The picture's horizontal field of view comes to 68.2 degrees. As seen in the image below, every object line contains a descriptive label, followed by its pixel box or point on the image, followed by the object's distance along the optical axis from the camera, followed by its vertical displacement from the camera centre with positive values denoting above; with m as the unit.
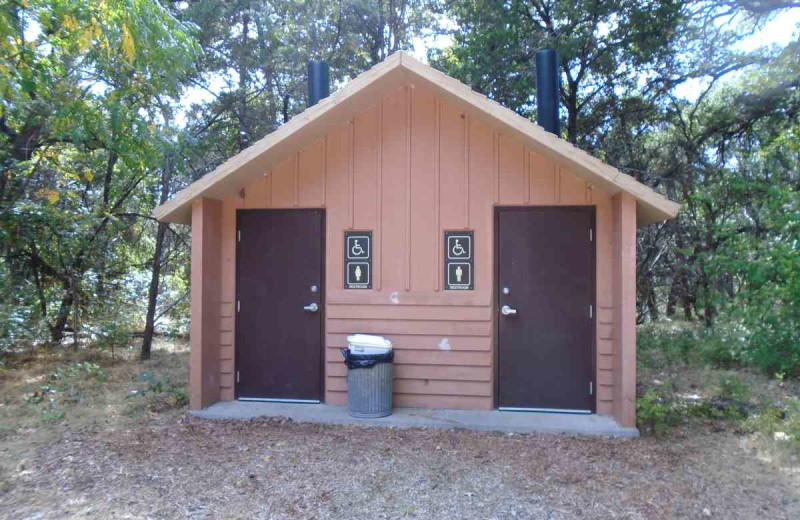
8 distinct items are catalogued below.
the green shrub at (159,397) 6.85 -1.56
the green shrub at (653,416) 5.66 -1.42
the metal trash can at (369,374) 6.17 -1.09
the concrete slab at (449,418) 5.91 -1.55
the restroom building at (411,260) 6.38 +0.12
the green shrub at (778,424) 5.48 -1.49
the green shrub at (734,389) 7.29 -1.48
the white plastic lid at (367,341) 6.20 -0.74
